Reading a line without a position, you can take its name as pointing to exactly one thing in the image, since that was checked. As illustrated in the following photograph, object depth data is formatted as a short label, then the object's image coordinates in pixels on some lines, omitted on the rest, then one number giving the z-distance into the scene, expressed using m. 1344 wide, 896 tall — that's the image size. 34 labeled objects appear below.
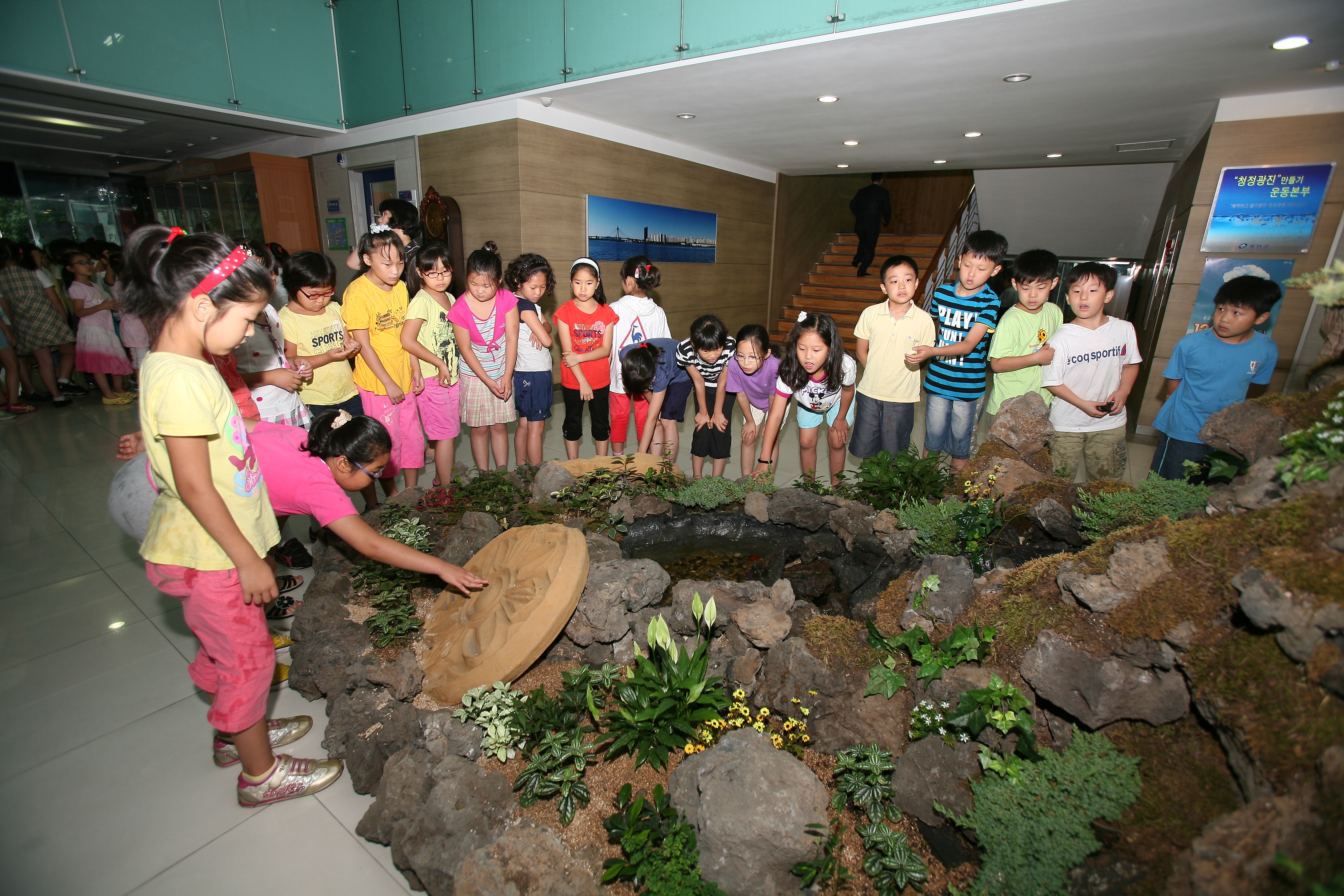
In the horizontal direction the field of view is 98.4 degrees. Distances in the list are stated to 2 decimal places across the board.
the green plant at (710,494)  3.28
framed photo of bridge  6.73
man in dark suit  9.58
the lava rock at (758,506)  3.22
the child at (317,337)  3.11
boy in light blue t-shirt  2.94
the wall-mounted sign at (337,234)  7.60
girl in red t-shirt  3.97
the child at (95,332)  6.32
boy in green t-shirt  3.27
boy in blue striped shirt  3.42
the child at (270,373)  2.90
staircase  10.33
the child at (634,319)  4.08
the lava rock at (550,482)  3.32
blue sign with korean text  4.95
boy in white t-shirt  3.17
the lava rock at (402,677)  2.16
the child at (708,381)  3.74
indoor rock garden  1.34
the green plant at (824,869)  1.58
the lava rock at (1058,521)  2.36
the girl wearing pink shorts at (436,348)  3.60
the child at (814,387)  3.44
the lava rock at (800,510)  3.09
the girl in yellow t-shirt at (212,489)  1.57
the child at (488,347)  3.66
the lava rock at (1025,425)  3.08
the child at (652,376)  3.98
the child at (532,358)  3.88
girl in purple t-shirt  3.67
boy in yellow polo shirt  3.51
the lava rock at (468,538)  2.80
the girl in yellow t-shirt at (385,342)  3.42
